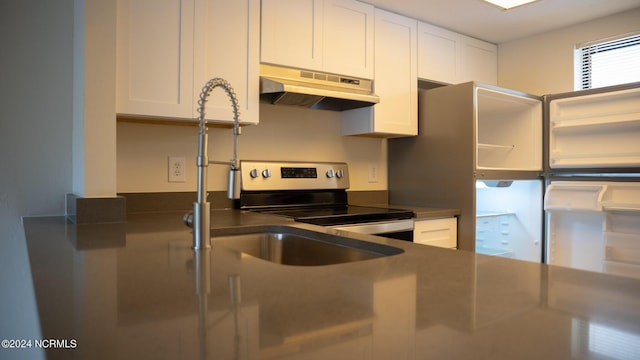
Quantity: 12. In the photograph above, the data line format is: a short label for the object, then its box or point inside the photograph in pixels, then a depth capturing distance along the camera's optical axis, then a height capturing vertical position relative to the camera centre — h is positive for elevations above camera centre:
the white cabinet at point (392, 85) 2.74 +0.63
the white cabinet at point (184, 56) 1.89 +0.58
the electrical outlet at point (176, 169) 2.28 +0.06
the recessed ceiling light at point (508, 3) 2.18 +0.92
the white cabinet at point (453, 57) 2.99 +0.93
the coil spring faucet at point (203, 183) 1.14 +0.00
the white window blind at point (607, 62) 2.95 +0.86
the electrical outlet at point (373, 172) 3.12 +0.08
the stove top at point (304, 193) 2.35 -0.07
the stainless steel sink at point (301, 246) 1.27 -0.21
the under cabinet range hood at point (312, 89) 2.25 +0.50
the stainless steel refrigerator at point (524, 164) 2.65 +0.13
